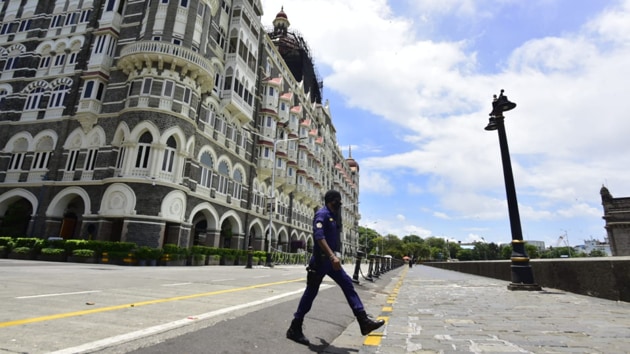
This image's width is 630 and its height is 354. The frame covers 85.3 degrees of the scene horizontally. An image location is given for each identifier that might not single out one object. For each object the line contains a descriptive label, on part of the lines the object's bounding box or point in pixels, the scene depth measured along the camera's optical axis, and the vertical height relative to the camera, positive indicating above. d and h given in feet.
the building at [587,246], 489.67 +35.82
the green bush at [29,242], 62.18 +1.19
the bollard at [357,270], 37.84 -0.93
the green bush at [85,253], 59.77 -0.30
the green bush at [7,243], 63.61 +0.91
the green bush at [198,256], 73.51 -0.18
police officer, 12.17 -0.31
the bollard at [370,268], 45.93 -0.87
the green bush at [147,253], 61.77 +0.14
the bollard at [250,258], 66.79 -0.13
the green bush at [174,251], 67.33 +0.73
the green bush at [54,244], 61.87 +1.08
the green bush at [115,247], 60.69 +0.97
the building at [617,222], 110.01 +15.95
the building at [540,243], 623.44 +46.00
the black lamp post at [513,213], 28.43 +4.74
